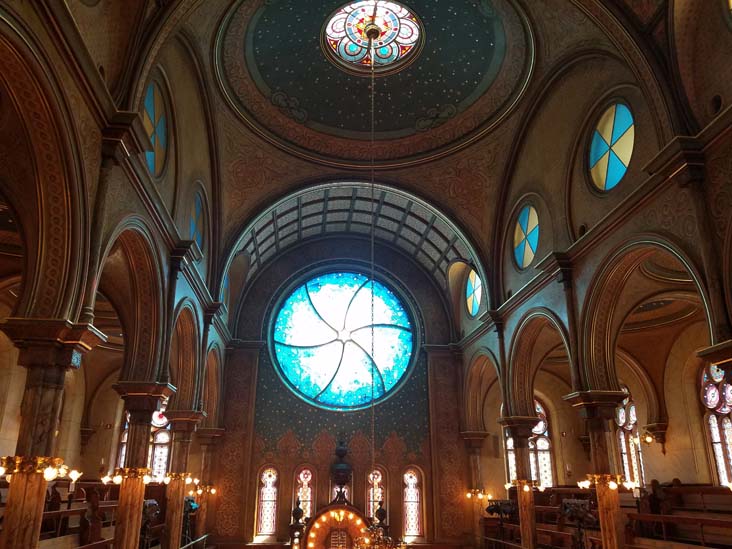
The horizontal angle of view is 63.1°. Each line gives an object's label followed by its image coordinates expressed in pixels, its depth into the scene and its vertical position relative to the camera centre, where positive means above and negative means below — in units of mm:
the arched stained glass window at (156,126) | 11438 +6680
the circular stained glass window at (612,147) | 12211 +6785
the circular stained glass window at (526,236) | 16422 +6594
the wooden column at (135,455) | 11148 +459
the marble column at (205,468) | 19438 +394
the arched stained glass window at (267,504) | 20750 -792
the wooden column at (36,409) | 7230 +867
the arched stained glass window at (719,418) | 18719 +1905
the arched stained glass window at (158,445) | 23312 +1307
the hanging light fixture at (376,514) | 9812 -824
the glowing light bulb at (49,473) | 7406 +81
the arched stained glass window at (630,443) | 22094 +1376
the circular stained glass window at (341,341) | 22922 +5222
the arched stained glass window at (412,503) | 21188 -768
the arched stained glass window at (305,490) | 21031 -344
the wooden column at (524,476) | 15922 +122
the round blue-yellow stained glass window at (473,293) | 21250 +6529
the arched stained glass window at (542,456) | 24172 +958
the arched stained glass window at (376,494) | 21047 -460
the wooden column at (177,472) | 14750 +195
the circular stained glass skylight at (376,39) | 15789 +11496
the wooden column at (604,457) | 11969 +470
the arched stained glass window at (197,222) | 15211 +6562
